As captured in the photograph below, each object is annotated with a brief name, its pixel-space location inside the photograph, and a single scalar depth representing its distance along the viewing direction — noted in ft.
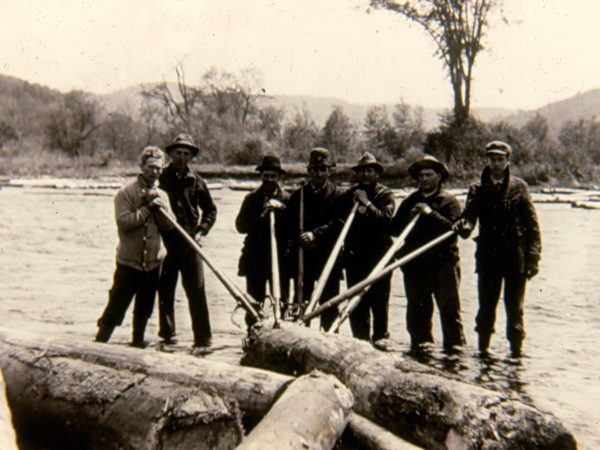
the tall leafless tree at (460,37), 101.45
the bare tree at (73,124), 194.59
